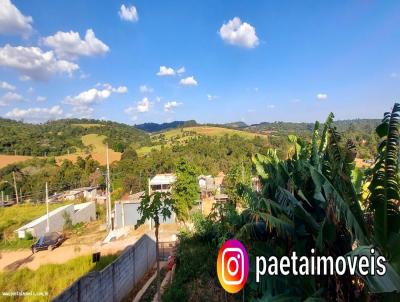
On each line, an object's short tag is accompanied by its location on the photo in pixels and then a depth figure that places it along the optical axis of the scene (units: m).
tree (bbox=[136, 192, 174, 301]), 6.33
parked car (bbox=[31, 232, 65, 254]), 20.31
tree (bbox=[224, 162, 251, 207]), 18.66
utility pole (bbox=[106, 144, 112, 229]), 21.51
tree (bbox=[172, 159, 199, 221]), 23.30
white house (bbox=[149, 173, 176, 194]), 35.60
